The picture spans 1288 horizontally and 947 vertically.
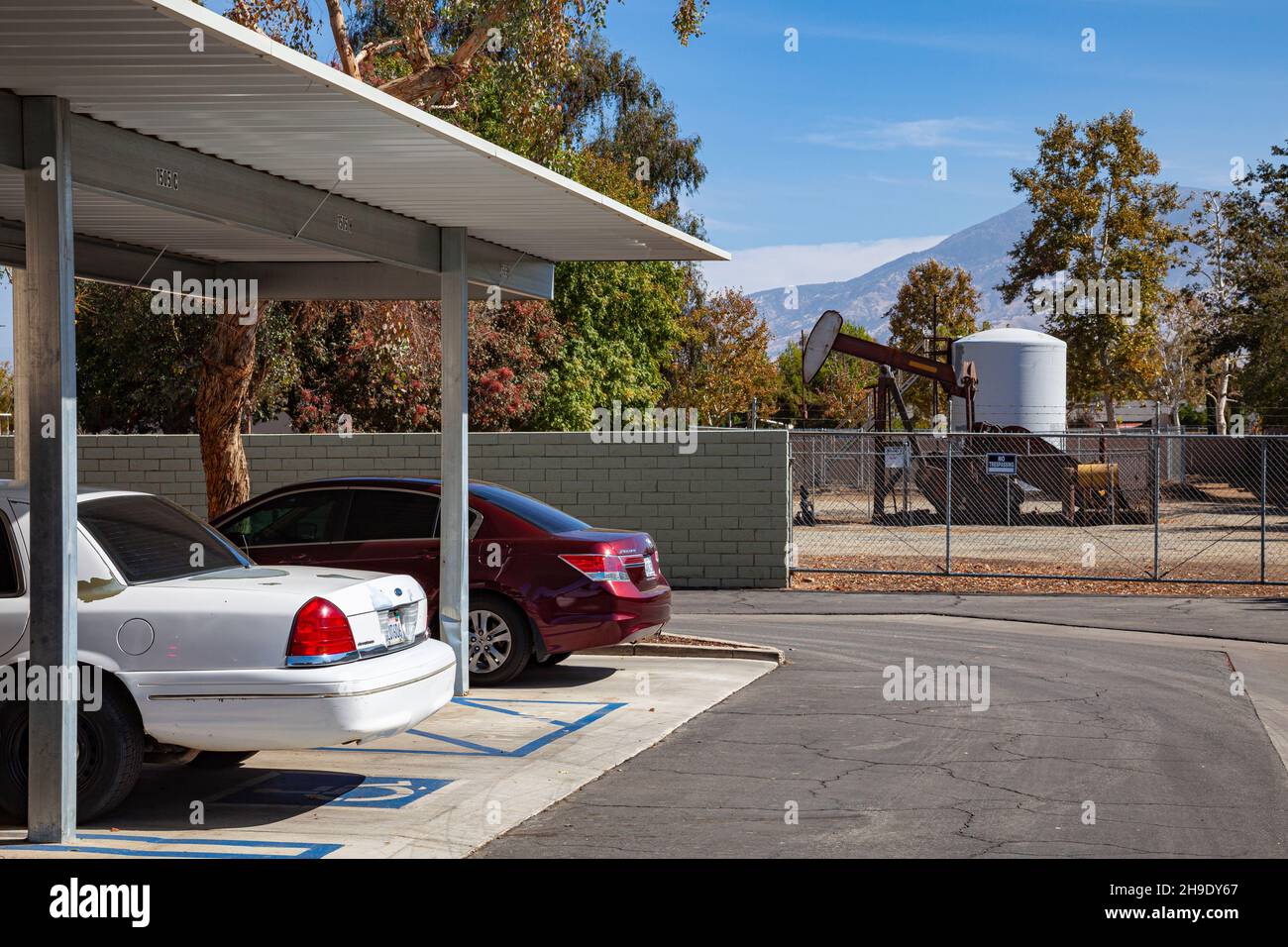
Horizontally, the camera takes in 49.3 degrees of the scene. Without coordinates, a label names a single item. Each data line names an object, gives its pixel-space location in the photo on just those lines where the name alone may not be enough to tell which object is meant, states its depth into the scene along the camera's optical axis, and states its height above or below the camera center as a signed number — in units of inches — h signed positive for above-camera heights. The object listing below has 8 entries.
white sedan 277.1 -48.0
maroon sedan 451.8 -41.7
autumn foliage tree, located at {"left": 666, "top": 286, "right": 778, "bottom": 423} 2359.7 +117.5
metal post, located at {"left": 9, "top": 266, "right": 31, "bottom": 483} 281.9 +13.4
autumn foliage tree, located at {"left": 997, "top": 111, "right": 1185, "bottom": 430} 1952.5 +260.2
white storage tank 1514.5 +52.8
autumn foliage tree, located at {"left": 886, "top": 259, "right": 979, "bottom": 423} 2657.5 +227.3
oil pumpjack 1266.0 -44.7
